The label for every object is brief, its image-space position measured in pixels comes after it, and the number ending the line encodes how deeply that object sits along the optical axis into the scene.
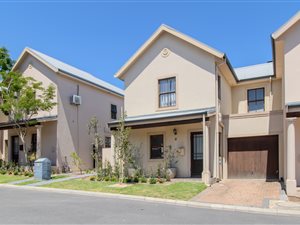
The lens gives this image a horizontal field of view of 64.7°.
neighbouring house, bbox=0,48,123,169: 16.17
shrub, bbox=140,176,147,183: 11.78
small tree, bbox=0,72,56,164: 15.17
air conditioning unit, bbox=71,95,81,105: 16.87
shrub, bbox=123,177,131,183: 11.86
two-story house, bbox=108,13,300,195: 11.33
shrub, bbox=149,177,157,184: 11.39
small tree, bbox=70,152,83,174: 16.46
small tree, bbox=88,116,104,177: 13.78
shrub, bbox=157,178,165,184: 11.46
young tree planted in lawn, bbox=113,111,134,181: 11.78
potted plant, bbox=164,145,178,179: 12.51
